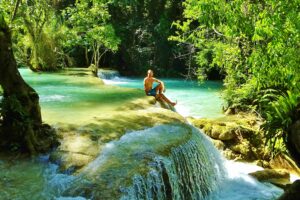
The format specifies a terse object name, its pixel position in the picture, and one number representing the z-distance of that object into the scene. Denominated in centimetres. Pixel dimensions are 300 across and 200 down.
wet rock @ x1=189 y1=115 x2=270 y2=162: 817
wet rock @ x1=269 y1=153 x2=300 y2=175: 766
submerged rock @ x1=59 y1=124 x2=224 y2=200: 465
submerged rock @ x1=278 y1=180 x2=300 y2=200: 369
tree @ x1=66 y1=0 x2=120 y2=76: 1509
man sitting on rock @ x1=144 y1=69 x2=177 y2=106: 918
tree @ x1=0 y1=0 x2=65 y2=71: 1453
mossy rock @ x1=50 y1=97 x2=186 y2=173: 518
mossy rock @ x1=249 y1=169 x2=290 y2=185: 705
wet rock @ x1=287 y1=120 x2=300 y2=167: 392
